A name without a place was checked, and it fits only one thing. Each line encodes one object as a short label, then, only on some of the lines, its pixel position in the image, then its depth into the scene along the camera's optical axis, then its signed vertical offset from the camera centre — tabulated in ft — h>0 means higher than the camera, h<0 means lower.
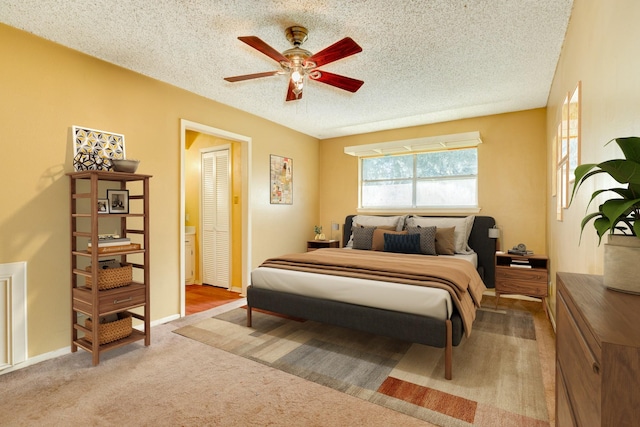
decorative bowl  8.86 +1.18
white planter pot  2.86 -0.50
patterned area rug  6.37 -3.97
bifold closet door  15.99 -0.54
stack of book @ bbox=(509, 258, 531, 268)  12.23 -2.09
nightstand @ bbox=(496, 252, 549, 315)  11.81 -2.52
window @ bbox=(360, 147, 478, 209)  15.74 +1.49
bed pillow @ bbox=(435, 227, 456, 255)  13.53 -1.41
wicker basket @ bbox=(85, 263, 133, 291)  8.47 -1.91
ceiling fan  7.11 +3.57
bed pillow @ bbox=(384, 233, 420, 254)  13.30 -1.49
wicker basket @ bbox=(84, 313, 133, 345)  8.50 -3.35
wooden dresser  1.88 -1.00
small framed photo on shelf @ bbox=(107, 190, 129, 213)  9.19 +0.18
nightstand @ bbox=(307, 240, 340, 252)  17.93 -2.04
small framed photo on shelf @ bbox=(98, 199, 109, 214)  9.03 +0.06
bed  7.64 -2.63
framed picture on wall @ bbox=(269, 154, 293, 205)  16.24 +1.44
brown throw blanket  8.36 -1.87
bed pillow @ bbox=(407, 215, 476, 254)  14.10 -0.76
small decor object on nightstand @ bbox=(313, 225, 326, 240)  18.44 -1.49
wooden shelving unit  8.18 -1.87
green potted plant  2.67 -0.10
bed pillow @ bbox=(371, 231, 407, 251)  14.21 -1.35
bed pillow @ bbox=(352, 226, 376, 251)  14.78 -1.39
